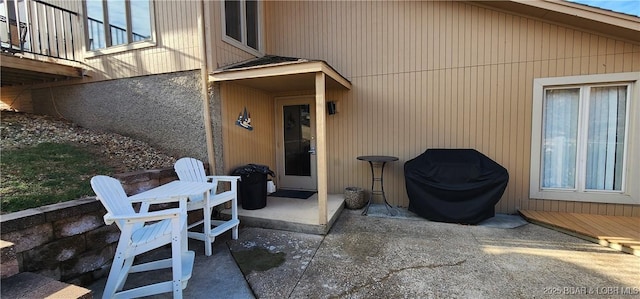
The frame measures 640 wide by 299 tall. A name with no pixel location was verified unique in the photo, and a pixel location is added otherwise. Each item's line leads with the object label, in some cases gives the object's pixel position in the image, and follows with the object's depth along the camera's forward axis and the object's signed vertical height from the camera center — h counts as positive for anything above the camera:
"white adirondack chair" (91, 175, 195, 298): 1.98 -0.84
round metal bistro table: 4.43 -0.93
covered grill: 3.81 -0.87
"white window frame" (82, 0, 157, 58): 4.13 +1.53
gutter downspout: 3.81 +0.68
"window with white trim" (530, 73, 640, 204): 3.81 -0.19
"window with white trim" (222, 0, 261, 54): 4.39 +2.04
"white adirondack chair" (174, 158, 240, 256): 2.98 -0.80
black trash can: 4.08 -0.84
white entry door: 5.41 -0.23
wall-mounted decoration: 4.44 +0.22
